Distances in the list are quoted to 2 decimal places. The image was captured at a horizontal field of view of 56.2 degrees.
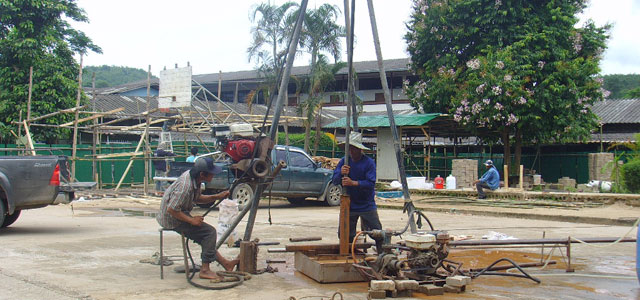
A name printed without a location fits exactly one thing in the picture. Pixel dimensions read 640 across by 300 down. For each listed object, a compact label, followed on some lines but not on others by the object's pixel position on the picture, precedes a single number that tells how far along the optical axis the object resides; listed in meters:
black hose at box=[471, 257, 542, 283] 7.04
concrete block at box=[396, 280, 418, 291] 6.19
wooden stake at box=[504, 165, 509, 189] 21.00
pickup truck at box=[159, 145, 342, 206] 16.41
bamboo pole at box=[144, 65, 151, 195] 19.81
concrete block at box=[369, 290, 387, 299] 6.13
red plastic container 22.84
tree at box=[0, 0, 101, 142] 24.47
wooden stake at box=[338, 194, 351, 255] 7.49
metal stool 6.71
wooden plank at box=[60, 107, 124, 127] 19.21
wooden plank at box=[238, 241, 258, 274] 7.34
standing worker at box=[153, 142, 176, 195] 20.88
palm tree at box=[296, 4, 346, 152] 25.83
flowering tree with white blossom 23.11
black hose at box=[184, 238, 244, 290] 6.51
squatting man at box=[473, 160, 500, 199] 19.81
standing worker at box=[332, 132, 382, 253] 8.03
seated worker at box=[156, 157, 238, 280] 6.79
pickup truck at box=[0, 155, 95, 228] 10.82
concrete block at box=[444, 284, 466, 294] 6.46
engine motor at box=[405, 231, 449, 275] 6.44
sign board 19.84
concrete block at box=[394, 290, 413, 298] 6.34
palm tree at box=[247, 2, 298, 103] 26.56
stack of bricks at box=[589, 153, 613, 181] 25.16
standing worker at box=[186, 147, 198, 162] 18.88
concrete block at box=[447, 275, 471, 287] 6.38
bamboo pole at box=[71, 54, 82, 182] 18.99
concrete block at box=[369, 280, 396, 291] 6.09
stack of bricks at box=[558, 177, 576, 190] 24.82
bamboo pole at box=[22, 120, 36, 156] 18.68
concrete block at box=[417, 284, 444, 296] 6.40
